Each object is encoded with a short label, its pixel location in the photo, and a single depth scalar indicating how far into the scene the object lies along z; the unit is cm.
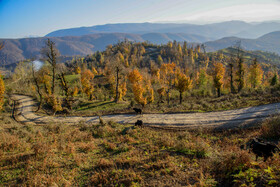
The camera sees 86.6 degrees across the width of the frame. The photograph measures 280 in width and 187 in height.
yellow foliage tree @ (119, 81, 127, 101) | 5831
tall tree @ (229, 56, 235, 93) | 5032
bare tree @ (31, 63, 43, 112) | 3550
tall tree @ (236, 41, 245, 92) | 5330
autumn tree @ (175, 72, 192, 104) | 4316
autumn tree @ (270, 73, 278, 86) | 6009
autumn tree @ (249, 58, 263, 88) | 6656
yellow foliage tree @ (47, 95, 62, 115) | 3088
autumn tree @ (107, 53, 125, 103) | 4650
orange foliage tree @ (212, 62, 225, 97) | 4769
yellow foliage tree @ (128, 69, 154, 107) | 3475
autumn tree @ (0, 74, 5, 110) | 3088
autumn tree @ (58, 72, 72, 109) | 3542
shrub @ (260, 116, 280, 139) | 1310
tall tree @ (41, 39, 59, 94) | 3592
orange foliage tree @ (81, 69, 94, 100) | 5814
